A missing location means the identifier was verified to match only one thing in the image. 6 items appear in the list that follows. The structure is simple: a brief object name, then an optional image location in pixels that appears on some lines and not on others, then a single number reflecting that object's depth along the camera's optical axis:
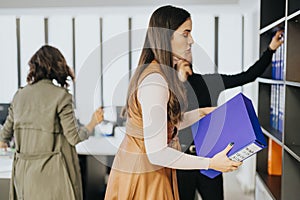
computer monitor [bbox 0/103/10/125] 4.00
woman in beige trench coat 2.63
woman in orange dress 1.60
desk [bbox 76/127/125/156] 3.32
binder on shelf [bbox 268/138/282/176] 2.62
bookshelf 1.99
